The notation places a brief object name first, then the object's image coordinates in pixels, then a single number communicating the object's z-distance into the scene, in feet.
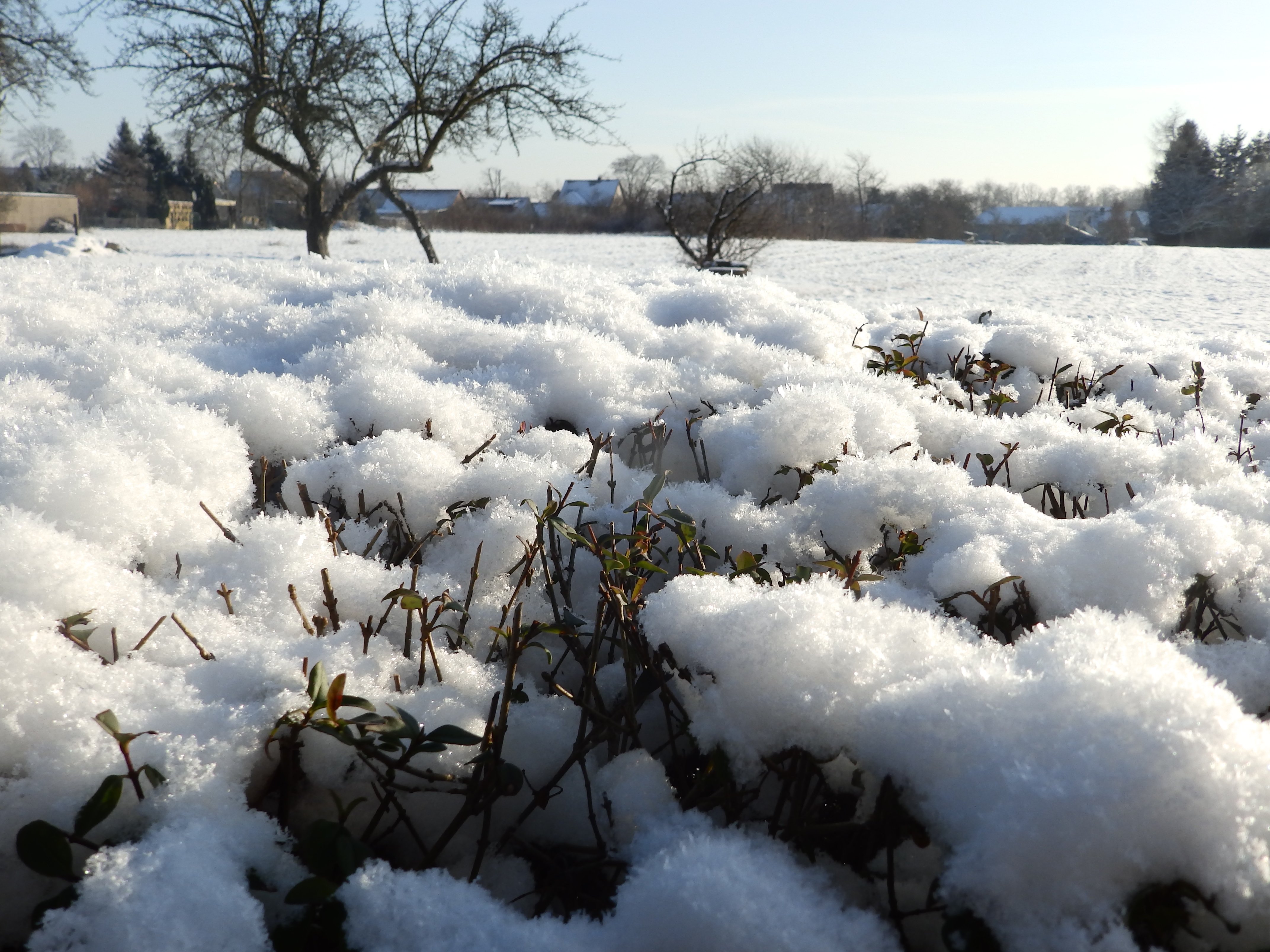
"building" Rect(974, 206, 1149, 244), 169.68
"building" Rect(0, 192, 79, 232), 90.27
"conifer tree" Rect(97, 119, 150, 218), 161.38
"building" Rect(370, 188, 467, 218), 173.88
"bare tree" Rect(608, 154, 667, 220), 117.39
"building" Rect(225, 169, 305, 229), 72.95
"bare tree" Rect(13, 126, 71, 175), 187.32
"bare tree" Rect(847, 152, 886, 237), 191.83
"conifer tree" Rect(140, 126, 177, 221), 147.33
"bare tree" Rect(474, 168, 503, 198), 249.96
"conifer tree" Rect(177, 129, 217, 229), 141.08
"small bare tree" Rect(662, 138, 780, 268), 38.81
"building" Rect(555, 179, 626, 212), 203.21
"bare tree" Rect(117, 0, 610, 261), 37.19
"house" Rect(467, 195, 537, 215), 161.17
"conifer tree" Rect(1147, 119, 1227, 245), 128.57
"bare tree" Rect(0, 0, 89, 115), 43.73
